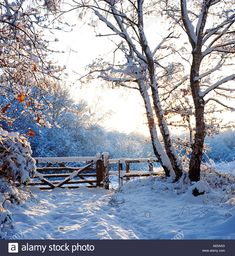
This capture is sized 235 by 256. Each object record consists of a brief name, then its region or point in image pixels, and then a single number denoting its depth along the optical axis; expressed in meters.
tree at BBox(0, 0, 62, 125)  4.96
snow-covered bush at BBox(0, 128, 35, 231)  7.63
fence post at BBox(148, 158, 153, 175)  14.38
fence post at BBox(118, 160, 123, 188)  13.30
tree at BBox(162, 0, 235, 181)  9.18
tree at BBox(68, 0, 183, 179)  10.21
